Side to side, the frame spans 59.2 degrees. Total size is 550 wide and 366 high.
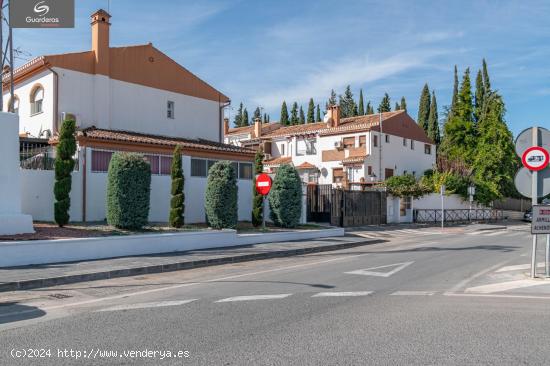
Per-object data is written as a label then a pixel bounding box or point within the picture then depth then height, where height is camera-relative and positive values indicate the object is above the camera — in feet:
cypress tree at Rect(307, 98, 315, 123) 276.00 +47.29
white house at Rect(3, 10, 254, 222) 60.23 +12.36
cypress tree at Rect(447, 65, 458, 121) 248.52 +57.08
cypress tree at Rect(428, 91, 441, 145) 233.76 +34.30
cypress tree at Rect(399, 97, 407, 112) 272.72 +51.62
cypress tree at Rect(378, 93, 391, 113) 272.92 +51.86
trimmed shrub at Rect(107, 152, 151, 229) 49.16 +0.19
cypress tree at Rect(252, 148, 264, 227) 69.00 -1.49
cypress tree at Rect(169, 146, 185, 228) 56.08 +0.01
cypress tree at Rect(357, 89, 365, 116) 268.21 +49.07
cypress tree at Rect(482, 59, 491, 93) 222.28 +55.66
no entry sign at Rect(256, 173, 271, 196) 61.02 +1.47
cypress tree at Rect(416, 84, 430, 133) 243.60 +44.91
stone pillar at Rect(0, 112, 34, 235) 42.98 +1.29
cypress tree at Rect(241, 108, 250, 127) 324.39 +50.88
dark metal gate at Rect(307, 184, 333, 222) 85.97 -1.29
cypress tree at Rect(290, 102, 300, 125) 287.71 +47.98
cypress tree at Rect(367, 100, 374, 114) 273.91 +48.86
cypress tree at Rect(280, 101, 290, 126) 287.07 +47.25
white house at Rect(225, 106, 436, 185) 134.82 +14.57
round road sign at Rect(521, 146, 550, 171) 31.19 +2.48
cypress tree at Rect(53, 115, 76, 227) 49.14 +2.75
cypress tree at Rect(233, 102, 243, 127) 335.24 +54.13
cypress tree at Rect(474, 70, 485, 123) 211.41 +47.92
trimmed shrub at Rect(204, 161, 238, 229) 57.36 -0.33
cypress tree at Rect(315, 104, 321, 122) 282.97 +46.33
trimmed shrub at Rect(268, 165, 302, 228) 69.00 -0.47
